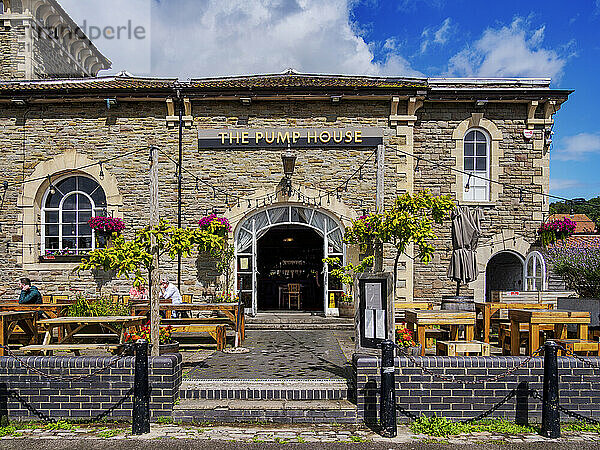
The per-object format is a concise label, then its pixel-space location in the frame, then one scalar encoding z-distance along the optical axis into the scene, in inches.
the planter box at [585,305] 346.3
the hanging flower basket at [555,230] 527.2
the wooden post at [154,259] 289.0
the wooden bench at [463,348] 305.1
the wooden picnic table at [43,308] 382.6
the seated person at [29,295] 416.5
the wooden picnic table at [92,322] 333.4
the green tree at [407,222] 349.4
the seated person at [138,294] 506.3
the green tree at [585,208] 1857.5
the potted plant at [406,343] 303.4
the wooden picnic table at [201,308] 377.4
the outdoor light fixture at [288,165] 527.5
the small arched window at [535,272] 538.6
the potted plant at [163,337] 308.2
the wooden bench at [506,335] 355.6
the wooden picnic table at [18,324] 356.2
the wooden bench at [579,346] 299.7
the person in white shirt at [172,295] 452.1
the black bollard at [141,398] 235.3
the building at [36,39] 638.5
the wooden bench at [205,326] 367.2
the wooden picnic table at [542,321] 320.5
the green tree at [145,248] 280.7
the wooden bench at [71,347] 304.5
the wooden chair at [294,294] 646.1
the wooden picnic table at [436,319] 343.0
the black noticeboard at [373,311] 296.8
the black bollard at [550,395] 233.1
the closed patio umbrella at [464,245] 436.8
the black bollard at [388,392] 234.1
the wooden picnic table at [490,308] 400.6
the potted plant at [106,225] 527.5
